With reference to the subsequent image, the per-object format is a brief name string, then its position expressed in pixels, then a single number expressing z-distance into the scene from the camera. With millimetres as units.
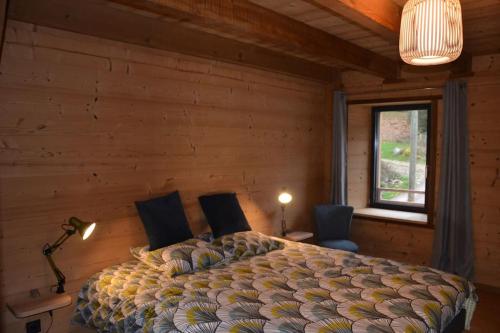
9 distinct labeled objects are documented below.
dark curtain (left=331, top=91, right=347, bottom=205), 4879
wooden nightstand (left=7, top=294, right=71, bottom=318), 2330
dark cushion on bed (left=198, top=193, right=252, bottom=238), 3471
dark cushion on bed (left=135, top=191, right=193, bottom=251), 2979
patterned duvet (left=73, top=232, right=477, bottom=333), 1998
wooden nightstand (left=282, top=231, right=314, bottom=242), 4133
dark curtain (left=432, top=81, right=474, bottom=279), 4055
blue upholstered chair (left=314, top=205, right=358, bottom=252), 4457
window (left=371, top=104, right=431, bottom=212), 4746
